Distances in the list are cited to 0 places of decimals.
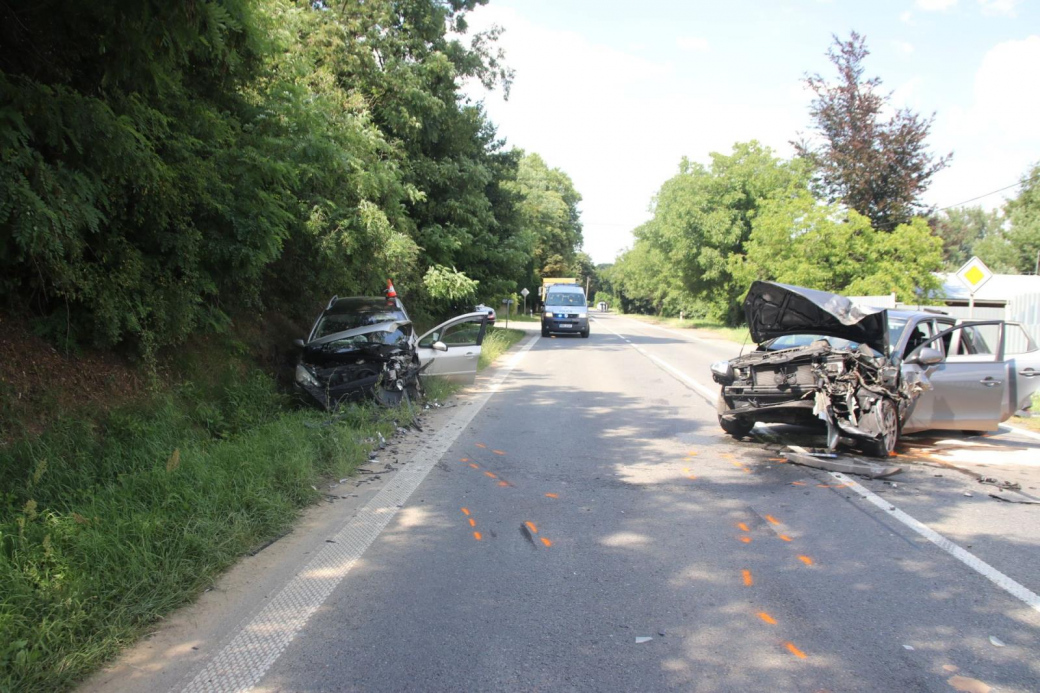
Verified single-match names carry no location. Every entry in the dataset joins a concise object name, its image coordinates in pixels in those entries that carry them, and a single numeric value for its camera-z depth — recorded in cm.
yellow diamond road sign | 1309
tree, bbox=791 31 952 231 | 2516
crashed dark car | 927
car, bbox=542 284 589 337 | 3172
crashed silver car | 725
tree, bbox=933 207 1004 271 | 7493
